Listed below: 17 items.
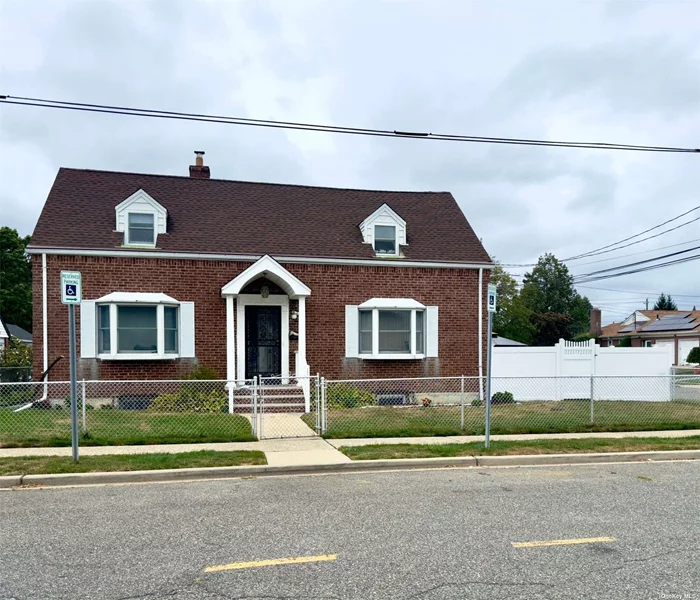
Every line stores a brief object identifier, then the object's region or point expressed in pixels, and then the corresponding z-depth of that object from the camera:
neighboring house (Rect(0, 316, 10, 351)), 33.49
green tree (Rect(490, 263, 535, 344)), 46.56
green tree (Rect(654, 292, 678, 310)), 93.31
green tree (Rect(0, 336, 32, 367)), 21.95
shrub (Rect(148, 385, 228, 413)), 14.97
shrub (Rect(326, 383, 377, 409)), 16.00
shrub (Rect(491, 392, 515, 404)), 17.59
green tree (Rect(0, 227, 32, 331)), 53.56
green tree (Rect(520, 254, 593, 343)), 64.69
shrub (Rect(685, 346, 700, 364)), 43.97
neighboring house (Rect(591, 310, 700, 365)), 49.77
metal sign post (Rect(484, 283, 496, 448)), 10.05
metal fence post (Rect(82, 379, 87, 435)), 10.73
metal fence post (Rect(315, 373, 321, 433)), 11.93
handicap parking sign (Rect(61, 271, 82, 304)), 8.57
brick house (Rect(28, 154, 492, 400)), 16.00
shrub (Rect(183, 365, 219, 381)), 16.16
